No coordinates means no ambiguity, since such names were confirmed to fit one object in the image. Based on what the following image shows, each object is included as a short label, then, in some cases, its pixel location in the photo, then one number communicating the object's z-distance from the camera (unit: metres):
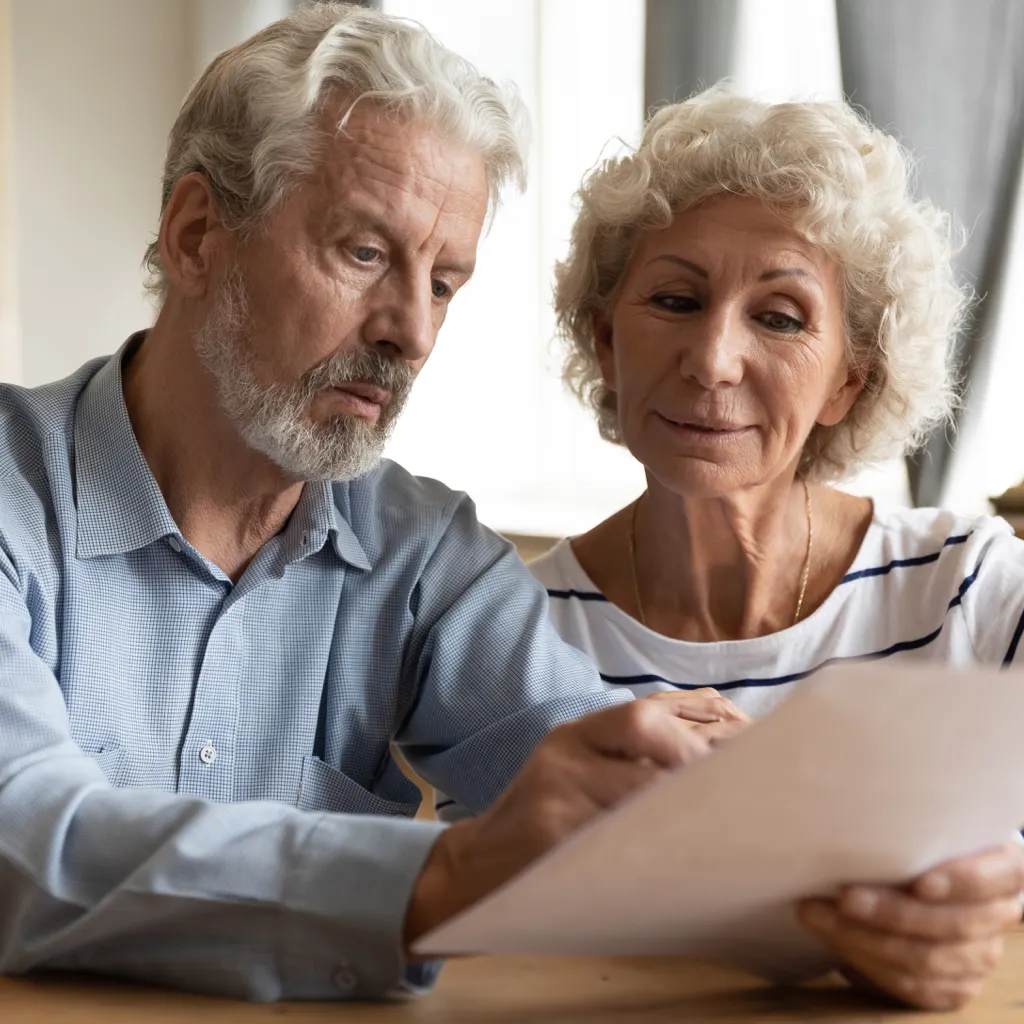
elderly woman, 1.60
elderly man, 1.31
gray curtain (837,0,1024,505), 2.68
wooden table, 0.88
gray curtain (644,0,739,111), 3.04
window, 3.49
